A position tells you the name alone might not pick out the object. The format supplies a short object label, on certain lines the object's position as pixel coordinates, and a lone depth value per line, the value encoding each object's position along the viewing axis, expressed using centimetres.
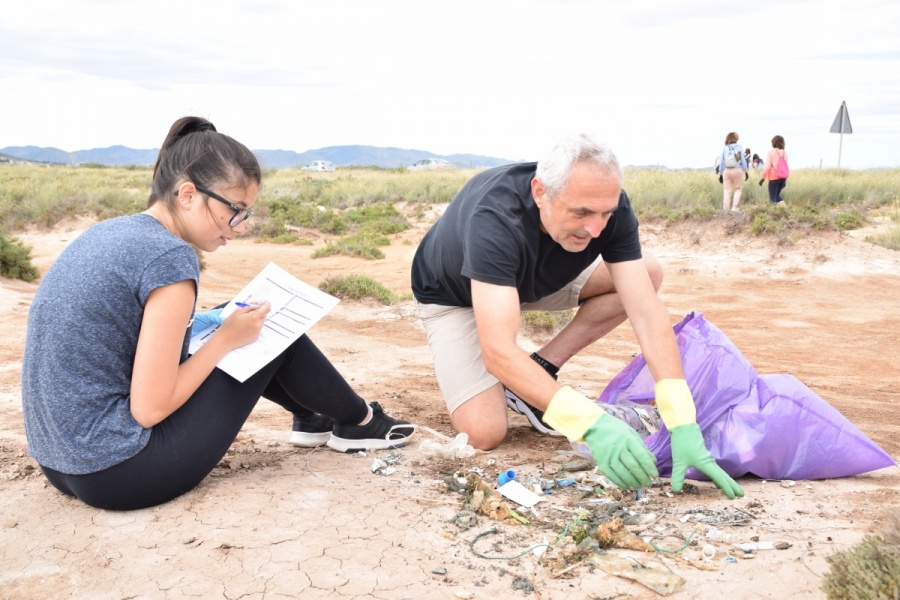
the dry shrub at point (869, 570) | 168
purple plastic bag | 276
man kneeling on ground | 265
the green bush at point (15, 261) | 729
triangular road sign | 1477
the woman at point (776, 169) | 1104
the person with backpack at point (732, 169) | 1088
